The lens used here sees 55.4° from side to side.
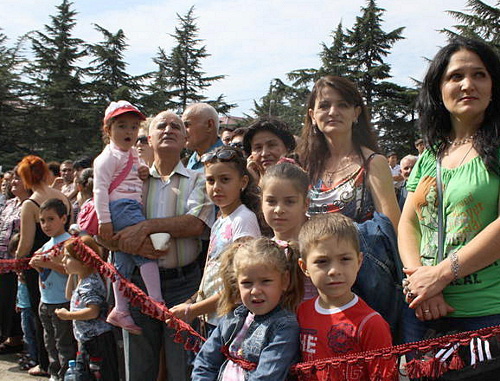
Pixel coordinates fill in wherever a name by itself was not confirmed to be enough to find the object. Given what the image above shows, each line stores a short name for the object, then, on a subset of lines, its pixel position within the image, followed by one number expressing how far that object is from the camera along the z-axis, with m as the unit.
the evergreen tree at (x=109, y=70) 31.20
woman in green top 2.02
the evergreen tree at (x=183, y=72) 33.91
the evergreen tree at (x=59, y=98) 28.28
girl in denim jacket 2.14
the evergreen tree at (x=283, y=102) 31.81
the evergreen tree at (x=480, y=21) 22.31
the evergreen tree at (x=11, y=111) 24.33
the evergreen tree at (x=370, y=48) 28.53
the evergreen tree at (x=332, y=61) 29.23
